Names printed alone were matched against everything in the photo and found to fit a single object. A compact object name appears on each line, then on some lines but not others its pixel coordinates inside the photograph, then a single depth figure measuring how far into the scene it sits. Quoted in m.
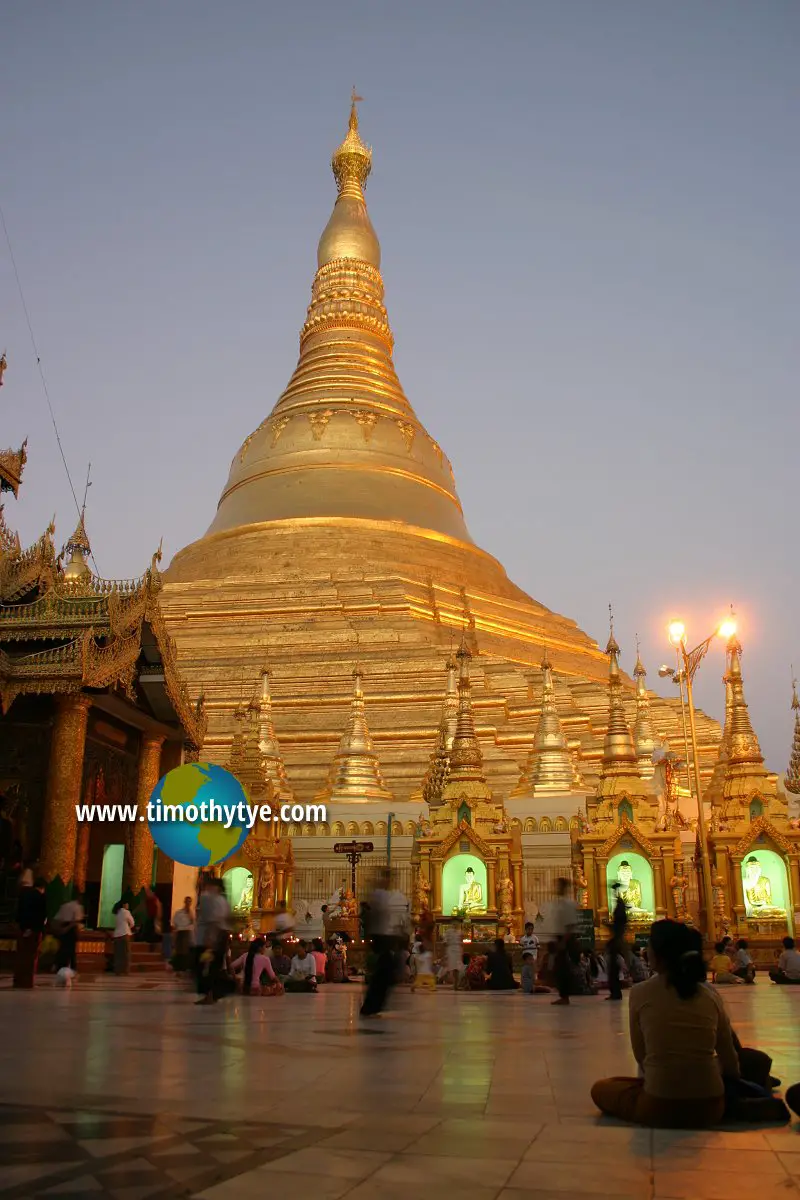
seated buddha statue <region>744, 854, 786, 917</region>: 21.20
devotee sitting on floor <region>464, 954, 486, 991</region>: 14.37
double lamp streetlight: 18.62
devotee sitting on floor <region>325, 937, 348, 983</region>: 16.14
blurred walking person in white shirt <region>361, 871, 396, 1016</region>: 8.84
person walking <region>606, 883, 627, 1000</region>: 11.59
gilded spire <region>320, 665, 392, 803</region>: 24.77
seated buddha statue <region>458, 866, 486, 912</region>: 21.78
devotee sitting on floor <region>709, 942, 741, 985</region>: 14.84
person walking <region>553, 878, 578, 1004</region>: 11.17
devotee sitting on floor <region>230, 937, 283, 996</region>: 11.88
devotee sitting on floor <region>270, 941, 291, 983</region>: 14.73
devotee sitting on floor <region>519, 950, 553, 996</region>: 12.98
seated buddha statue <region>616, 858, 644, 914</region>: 21.64
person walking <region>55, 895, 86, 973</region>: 12.87
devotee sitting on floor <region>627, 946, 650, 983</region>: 14.21
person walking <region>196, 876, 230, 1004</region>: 10.34
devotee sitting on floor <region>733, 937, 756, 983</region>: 15.34
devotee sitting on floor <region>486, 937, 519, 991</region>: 14.09
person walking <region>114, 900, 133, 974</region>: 14.91
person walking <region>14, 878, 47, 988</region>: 11.64
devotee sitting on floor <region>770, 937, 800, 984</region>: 14.60
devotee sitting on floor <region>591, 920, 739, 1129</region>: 4.13
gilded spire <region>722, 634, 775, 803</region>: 22.44
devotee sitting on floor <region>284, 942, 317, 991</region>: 12.86
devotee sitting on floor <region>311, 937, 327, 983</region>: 15.42
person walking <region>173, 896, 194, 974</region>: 13.78
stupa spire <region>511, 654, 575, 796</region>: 24.84
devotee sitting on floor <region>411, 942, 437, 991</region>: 14.39
